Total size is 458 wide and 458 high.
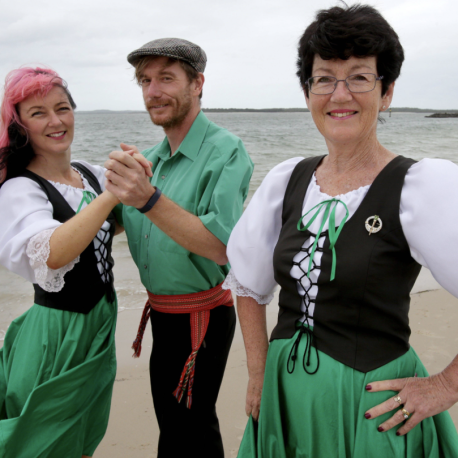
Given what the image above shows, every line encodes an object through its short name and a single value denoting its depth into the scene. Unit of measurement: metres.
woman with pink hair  1.68
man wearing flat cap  1.96
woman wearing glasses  1.24
